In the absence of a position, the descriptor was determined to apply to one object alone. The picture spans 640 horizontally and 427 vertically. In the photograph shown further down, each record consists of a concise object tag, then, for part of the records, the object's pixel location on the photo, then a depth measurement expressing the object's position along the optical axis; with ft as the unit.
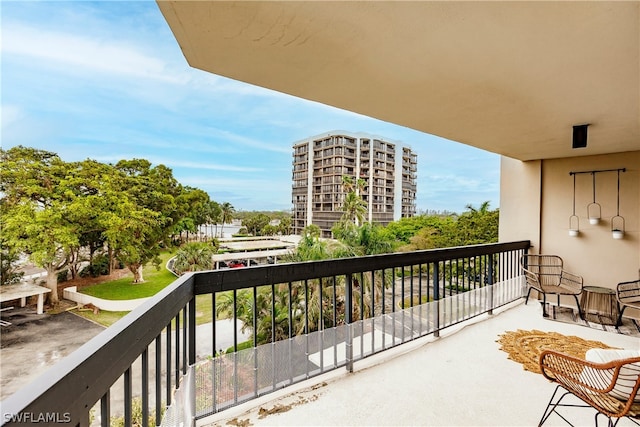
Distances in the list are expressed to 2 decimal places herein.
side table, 11.83
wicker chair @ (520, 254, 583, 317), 11.85
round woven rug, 8.30
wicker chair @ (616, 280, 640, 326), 10.55
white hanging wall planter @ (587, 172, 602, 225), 12.72
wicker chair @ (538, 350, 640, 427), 4.41
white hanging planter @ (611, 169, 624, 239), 12.13
